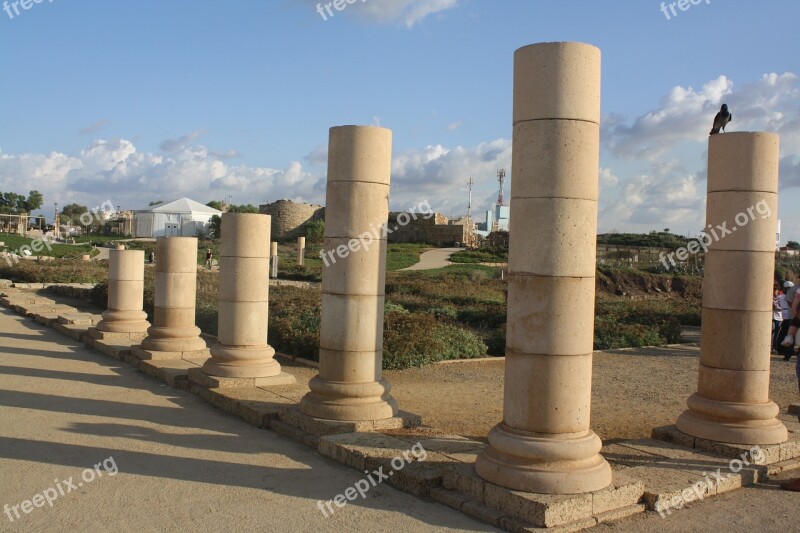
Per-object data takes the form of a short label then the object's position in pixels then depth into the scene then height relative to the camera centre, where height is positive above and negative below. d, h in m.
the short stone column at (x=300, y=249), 45.95 +0.46
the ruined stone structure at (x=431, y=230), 72.31 +3.34
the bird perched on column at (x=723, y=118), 8.27 +1.81
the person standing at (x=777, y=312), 16.03 -0.85
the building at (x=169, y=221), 79.06 +3.41
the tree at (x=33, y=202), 110.38 +6.97
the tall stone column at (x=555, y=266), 6.04 +0.00
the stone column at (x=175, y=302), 13.39 -0.97
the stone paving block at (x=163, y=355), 12.99 -1.92
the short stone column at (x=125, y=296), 16.05 -1.05
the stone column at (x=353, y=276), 8.39 -0.21
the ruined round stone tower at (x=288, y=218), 91.38 +5.01
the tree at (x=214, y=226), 75.70 +2.92
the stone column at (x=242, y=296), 11.02 -0.65
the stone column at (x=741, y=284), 7.93 -0.12
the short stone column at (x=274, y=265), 35.06 -0.47
